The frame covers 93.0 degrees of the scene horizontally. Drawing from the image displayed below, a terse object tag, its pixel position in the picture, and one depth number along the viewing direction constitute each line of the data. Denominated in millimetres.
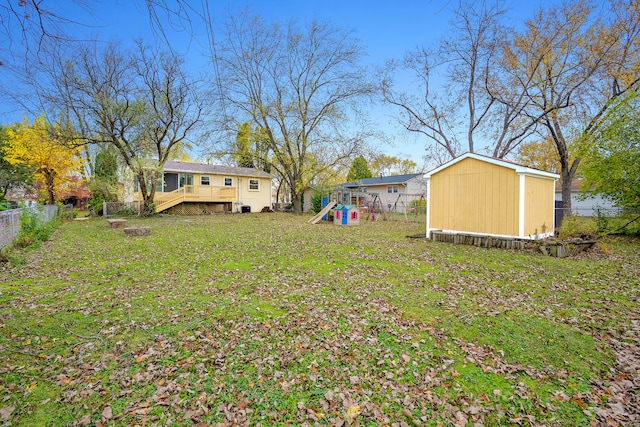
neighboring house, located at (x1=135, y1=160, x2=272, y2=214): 22500
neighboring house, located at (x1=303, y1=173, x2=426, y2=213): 31906
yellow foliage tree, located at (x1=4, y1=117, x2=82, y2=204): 18000
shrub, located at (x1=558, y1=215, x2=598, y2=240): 9891
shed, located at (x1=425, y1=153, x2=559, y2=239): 9803
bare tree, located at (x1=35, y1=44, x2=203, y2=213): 16062
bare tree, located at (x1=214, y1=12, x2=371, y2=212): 20844
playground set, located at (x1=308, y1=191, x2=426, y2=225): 17594
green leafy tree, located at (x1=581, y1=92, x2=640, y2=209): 10914
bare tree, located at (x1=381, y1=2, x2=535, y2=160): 16672
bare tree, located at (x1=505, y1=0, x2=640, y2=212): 13383
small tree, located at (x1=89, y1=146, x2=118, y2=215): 21516
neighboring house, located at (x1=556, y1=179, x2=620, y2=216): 29031
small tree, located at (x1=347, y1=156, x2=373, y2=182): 39469
